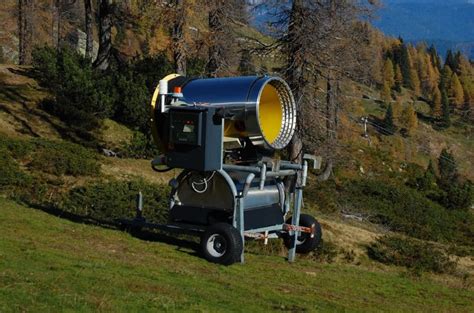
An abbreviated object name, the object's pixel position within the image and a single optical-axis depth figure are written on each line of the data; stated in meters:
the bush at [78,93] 26.22
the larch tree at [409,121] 162.75
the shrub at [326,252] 15.51
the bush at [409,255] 18.25
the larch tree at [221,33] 27.25
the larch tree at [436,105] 185.38
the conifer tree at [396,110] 165.25
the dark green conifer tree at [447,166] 107.72
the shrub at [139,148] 25.87
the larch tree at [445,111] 180.50
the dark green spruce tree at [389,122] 155.75
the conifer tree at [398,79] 197.88
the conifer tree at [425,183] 44.53
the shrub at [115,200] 17.98
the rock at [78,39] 65.09
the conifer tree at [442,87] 196.19
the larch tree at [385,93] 183.93
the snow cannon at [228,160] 11.49
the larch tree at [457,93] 197.12
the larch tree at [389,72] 191.12
